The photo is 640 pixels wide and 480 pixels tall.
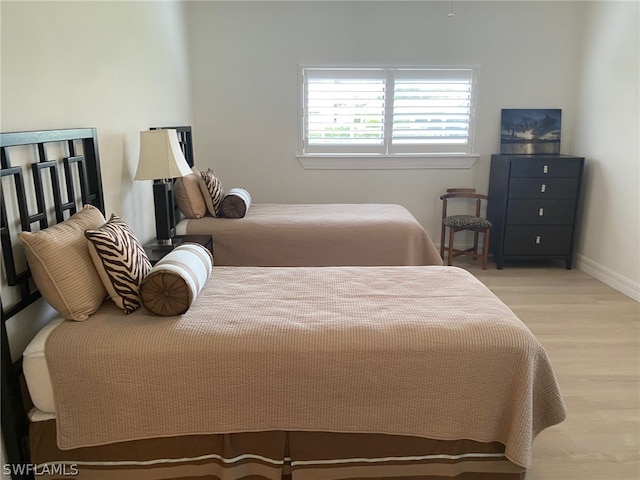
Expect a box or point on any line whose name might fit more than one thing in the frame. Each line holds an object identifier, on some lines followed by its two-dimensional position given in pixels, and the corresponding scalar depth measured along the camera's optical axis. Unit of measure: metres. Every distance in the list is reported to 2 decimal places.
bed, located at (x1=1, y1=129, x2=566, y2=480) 1.64
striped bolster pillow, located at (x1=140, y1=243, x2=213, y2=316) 1.79
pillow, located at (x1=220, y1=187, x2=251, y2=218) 3.54
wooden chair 4.29
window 4.51
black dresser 4.23
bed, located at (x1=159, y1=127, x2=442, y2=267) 3.37
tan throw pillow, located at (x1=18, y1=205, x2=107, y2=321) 1.67
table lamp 2.75
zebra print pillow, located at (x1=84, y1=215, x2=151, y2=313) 1.79
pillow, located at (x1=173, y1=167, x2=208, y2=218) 3.49
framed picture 4.57
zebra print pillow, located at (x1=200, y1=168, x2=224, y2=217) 3.58
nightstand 2.68
